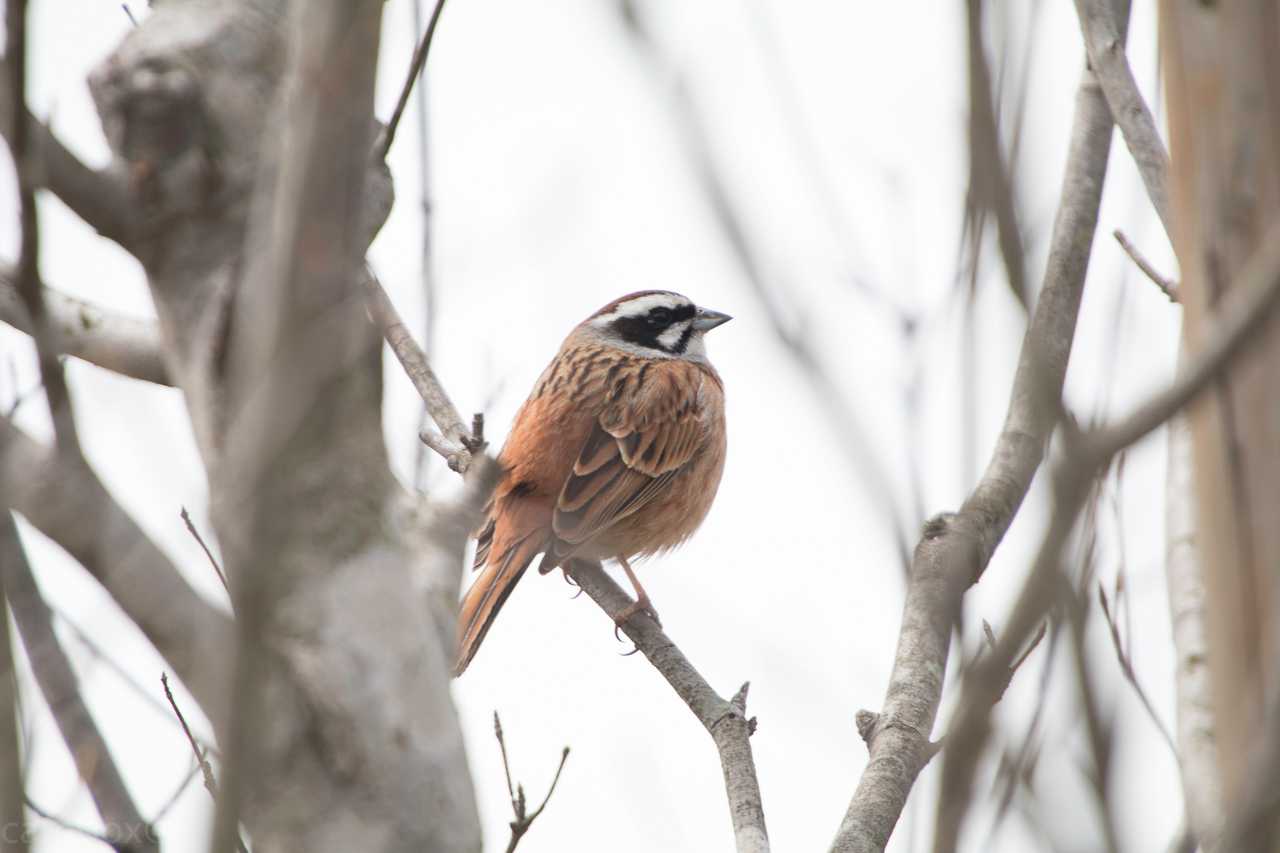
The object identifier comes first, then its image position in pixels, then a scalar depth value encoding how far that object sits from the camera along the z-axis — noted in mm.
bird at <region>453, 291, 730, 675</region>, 13820
